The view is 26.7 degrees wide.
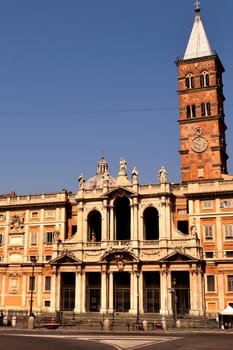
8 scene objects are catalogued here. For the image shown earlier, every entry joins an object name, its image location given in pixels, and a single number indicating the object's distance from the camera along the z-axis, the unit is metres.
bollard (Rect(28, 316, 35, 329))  47.15
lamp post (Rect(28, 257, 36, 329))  47.15
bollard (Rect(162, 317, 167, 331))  46.62
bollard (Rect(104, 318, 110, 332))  45.81
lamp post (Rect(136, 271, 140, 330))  47.08
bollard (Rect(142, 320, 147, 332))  46.00
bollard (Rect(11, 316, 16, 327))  50.26
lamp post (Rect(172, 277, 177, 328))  53.64
